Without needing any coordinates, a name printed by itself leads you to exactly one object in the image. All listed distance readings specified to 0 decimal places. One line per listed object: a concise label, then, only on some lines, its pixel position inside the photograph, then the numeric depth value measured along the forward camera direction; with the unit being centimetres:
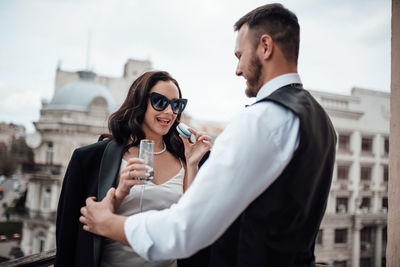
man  85
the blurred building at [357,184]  1622
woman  157
